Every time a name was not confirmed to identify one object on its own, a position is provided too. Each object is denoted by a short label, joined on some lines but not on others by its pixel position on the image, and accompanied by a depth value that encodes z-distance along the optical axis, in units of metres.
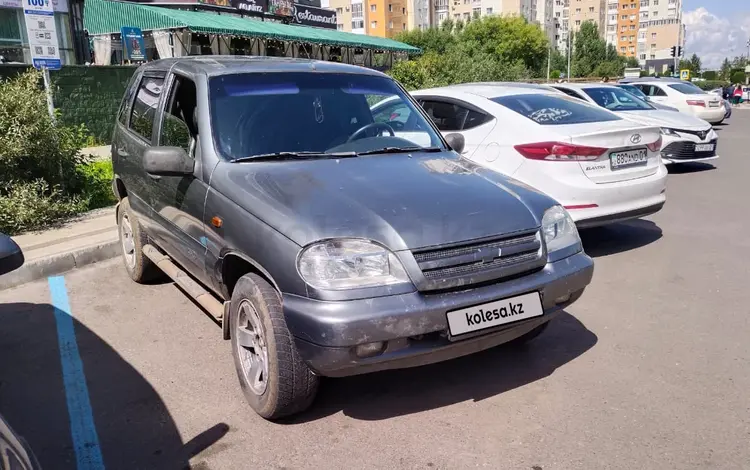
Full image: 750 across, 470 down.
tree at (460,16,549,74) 73.31
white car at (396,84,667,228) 5.73
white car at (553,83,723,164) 11.49
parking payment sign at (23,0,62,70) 7.60
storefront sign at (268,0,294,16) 35.44
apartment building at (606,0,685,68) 148.38
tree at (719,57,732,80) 80.41
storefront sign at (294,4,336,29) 38.91
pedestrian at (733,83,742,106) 39.99
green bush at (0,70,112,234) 6.92
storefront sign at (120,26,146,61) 17.47
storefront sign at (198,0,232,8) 29.09
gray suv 2.86
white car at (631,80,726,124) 19.09
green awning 23.11
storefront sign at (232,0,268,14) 32.87
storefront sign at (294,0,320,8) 43.97
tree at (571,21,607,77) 80.12
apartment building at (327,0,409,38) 99.00
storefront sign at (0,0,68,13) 20.62
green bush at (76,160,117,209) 8.18
